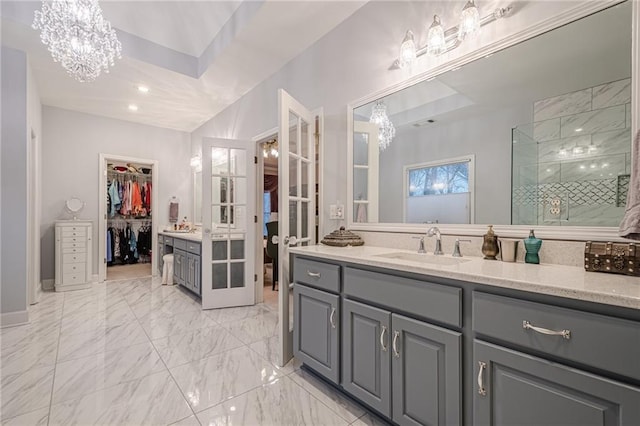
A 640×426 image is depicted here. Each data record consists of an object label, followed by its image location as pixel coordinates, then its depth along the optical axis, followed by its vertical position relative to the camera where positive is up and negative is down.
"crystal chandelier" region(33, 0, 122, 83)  2.32 +1.52
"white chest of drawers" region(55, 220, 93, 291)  4.22 -0.68
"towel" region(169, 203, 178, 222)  5.62 -0.03
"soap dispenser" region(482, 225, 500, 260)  1.54 -0.18
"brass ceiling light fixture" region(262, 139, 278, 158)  4.43 +1.00
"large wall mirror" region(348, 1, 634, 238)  1.29 +0.44
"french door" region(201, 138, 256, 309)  3.50 -0.14
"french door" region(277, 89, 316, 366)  2.12 +0.16
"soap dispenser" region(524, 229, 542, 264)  1.39 -0.18
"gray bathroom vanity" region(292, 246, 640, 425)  0.86 -0.51
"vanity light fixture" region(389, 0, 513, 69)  1.63 +1.11
